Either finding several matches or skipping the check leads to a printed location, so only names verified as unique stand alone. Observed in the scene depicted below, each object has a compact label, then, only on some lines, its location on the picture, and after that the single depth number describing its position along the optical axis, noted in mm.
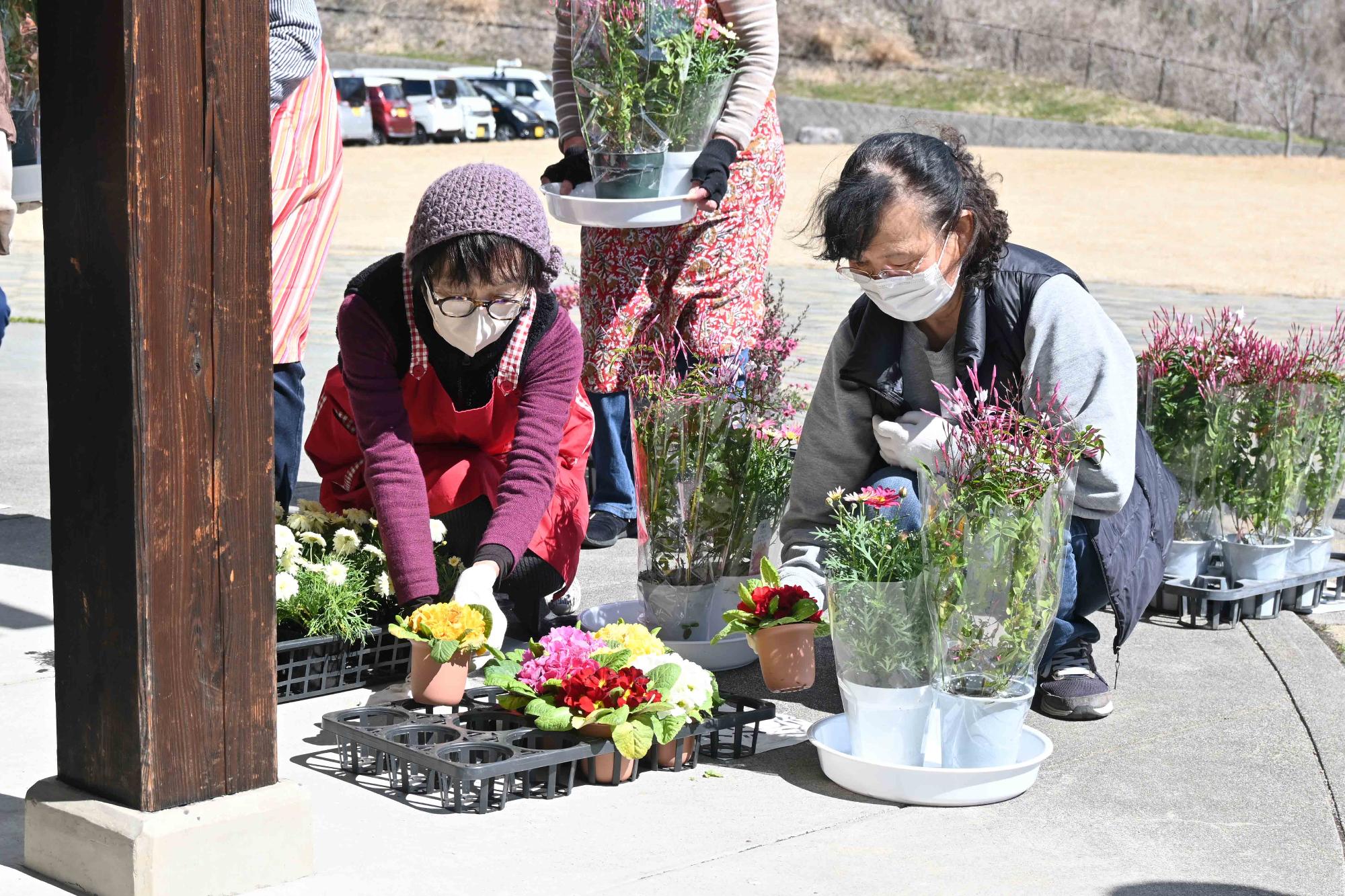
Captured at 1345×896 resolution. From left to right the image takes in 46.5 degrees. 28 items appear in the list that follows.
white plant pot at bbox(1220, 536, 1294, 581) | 4004
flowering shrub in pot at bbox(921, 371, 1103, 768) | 2656
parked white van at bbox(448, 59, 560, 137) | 32750
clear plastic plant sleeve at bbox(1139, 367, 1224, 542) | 4031
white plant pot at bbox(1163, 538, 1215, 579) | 4023
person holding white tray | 4316
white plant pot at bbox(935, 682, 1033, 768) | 2762
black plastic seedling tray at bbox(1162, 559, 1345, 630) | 3859
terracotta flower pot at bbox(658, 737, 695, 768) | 2896
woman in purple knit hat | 3176
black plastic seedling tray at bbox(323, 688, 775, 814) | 2680
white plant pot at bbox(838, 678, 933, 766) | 2791
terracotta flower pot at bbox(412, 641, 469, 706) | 2941
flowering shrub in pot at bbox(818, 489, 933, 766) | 2770
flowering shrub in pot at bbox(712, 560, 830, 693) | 3080
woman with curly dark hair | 3059
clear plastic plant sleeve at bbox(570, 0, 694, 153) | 4297
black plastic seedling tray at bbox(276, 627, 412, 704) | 3195
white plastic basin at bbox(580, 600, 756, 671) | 3482
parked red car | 30391
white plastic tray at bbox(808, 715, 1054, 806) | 2738
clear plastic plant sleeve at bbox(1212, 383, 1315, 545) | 3982
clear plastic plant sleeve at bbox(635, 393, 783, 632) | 3451
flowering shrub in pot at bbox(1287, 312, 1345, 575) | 4012
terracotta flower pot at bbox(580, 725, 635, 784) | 2791
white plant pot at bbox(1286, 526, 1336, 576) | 4074
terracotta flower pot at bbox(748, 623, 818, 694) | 3086
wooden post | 2125
